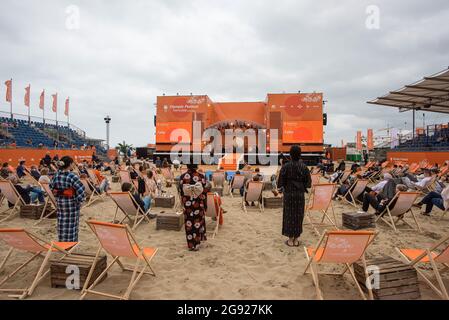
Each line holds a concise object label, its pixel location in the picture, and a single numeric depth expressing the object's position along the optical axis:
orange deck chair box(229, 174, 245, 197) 9.02
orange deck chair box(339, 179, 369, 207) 7.32
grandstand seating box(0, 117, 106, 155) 20.24
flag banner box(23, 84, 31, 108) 25.52
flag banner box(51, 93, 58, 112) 28.77
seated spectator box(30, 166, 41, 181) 8.98
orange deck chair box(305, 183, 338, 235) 5.48
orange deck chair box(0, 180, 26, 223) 6.10
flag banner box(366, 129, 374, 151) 29.67
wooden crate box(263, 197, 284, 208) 7.53
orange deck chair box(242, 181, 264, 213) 7.03
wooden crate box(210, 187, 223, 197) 9.16
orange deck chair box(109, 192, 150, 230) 5.30
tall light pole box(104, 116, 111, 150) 20.76
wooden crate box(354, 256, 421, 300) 2.76
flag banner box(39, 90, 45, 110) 27.11
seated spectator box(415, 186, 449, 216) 6.15
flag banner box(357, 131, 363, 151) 29.54
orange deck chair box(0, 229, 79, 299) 2.81
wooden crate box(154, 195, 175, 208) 7.56
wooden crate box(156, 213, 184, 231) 5.43
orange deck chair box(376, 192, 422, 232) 5.31
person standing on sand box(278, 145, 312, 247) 4.47
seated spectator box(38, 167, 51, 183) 6.92
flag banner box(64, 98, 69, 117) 30.11
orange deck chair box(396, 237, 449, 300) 2.66
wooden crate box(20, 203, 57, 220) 6.11
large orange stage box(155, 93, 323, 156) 18.70
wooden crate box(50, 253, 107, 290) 3.02
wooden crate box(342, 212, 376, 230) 5.37
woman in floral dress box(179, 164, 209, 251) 4.29
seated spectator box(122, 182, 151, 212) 5.62
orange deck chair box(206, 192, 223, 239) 5.33
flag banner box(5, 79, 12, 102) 23.84
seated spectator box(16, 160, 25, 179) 10.12
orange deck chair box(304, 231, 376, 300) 2.64
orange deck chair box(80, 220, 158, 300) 2.76
